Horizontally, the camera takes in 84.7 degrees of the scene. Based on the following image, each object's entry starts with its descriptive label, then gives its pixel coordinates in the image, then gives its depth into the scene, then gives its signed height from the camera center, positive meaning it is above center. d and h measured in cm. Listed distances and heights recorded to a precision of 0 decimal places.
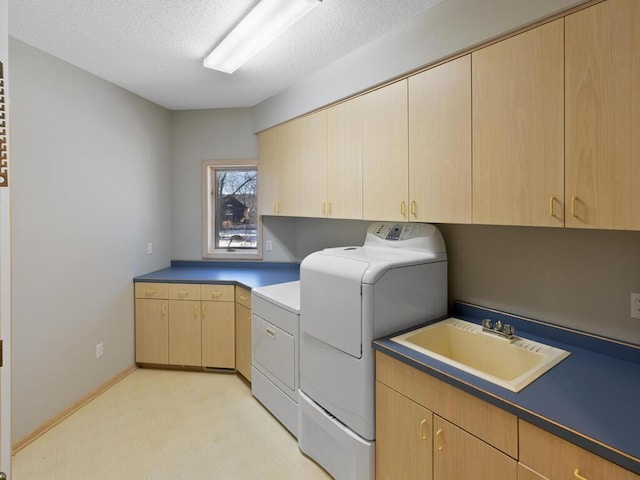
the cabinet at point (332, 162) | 240 +56
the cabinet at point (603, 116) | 122 +44
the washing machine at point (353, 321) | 177 -45
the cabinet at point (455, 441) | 108 -75
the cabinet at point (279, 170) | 304 +62
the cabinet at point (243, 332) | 295 -82
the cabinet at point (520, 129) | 141 +47
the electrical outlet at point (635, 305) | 149 -29
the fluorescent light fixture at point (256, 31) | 175 +117
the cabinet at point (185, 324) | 318 -81
